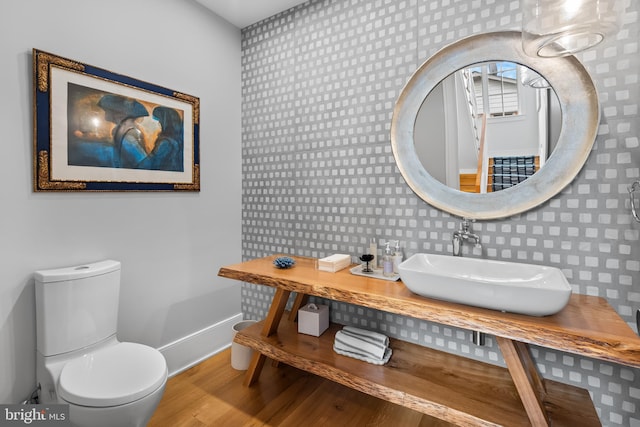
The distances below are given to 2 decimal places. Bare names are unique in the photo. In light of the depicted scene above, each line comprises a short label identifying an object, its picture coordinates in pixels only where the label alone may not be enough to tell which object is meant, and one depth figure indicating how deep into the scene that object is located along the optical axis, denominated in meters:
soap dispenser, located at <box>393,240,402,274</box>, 1.86
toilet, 1.34
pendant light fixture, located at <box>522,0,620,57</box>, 1.17
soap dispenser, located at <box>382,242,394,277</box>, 1.85
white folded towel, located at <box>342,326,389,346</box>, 1.84
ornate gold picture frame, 1.70
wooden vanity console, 1.19
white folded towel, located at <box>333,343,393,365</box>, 1.76
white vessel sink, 1.21
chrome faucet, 1.78
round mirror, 1.55
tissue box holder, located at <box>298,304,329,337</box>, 2.09
